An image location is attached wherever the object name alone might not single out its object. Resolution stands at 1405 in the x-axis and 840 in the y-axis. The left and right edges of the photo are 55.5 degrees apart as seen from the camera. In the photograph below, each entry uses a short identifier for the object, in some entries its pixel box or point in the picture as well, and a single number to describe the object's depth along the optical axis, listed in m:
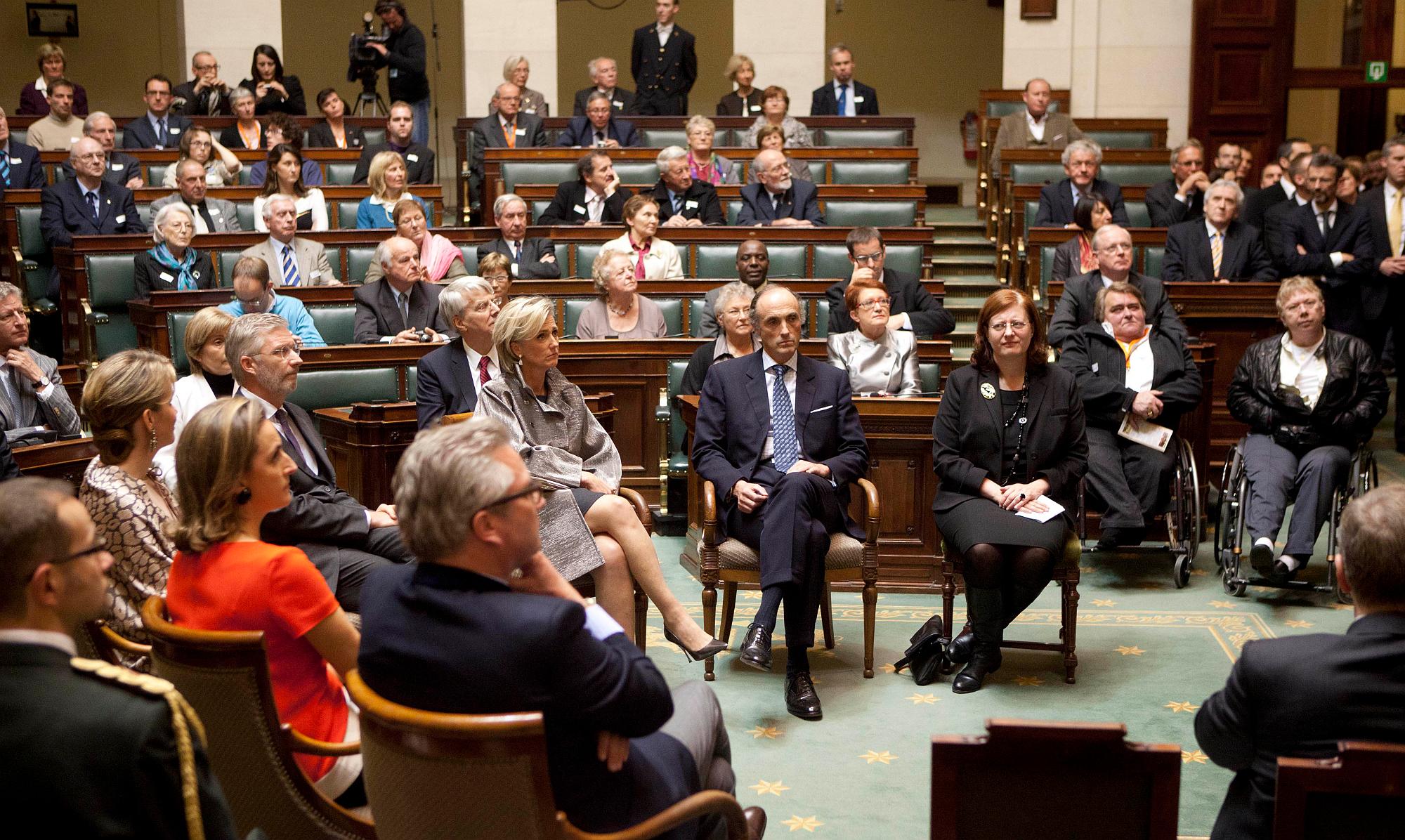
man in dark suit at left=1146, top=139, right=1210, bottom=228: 8.27
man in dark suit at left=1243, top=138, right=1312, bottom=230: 8.57
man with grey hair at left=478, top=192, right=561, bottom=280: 7.24
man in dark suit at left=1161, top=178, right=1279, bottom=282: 7.03
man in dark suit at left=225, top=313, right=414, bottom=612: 3.51
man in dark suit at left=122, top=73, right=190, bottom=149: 9.66
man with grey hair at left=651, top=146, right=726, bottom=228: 8.12
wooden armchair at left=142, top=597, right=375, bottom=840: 2.12
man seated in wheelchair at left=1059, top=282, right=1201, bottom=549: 5.27
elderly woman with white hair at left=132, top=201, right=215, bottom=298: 6.73
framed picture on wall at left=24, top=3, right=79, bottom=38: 13.84
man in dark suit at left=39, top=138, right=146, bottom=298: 7.63
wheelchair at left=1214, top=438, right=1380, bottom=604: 5.02
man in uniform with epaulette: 1.56
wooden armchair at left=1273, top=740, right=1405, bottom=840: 1.78
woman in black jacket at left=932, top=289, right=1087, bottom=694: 4.16
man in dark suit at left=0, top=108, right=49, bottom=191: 8.41
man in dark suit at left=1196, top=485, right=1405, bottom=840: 2.04
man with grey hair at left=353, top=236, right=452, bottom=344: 6.19
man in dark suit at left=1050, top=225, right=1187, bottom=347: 5.68
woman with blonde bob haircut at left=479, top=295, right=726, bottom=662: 3.77
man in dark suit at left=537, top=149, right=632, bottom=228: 8.20
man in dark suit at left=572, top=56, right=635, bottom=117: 10.06
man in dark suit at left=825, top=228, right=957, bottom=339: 6.03
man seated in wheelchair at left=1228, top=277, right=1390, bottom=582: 5.02
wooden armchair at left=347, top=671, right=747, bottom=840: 1.82
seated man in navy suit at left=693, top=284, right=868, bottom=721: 4.13
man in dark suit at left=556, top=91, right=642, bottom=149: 9.52
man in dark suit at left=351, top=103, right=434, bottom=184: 9.22
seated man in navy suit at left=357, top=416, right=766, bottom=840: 1.92
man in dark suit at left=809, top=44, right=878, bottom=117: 10.61
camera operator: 10.27
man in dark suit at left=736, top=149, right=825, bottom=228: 8.05
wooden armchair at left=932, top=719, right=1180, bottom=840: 1.90
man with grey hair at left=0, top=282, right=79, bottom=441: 4.60
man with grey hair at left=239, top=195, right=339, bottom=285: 6.87
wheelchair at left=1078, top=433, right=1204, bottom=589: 5.18
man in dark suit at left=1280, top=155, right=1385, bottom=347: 7.41
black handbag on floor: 4.21
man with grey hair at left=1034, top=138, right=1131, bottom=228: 7.96
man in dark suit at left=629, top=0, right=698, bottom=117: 10.65
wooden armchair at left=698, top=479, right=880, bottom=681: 4.23
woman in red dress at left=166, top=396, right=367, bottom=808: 2.30
